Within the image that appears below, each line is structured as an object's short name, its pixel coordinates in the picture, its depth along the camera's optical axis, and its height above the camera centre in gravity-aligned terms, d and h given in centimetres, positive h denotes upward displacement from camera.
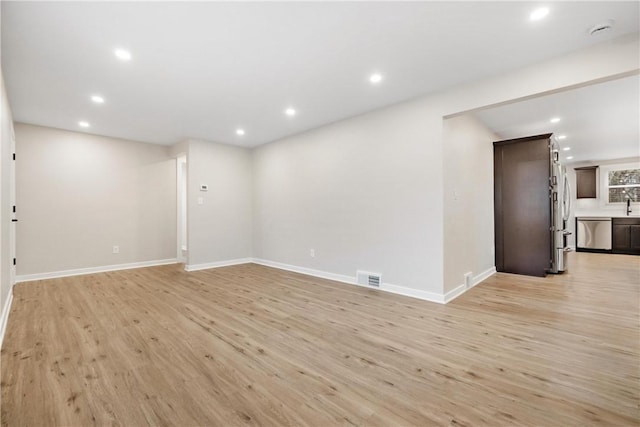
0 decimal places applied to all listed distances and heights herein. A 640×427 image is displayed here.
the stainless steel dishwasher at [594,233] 712 -54
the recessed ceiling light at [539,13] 197 +145
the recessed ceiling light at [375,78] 290 +145
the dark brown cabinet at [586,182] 770 +87
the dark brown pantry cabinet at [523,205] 458 +13
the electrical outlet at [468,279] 376 -91
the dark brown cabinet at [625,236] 676 -57
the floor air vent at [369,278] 383 -91
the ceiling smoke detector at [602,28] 210 +144
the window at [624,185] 720 +72
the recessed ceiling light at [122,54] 243 +144
